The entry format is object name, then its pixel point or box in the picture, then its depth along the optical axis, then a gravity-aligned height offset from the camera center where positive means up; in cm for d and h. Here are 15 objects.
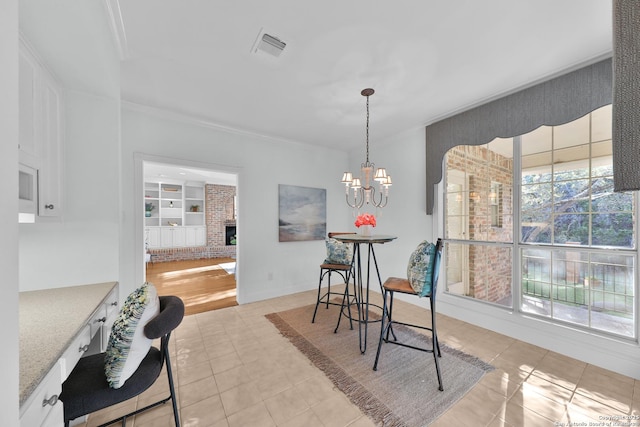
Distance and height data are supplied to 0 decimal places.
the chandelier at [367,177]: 244 +37
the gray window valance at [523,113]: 206 +101
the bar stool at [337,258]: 301 -57
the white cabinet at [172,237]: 730 -69
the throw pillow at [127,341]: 116 -61
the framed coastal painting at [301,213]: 411 +1
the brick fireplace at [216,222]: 777 -27
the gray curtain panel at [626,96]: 66 +32
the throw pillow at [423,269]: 187 -44
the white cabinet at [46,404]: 74 -63
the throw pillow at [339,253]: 308 -50
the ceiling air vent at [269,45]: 183 +131
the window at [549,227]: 216 -16
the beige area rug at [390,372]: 166 -133
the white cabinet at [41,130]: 137 +54
